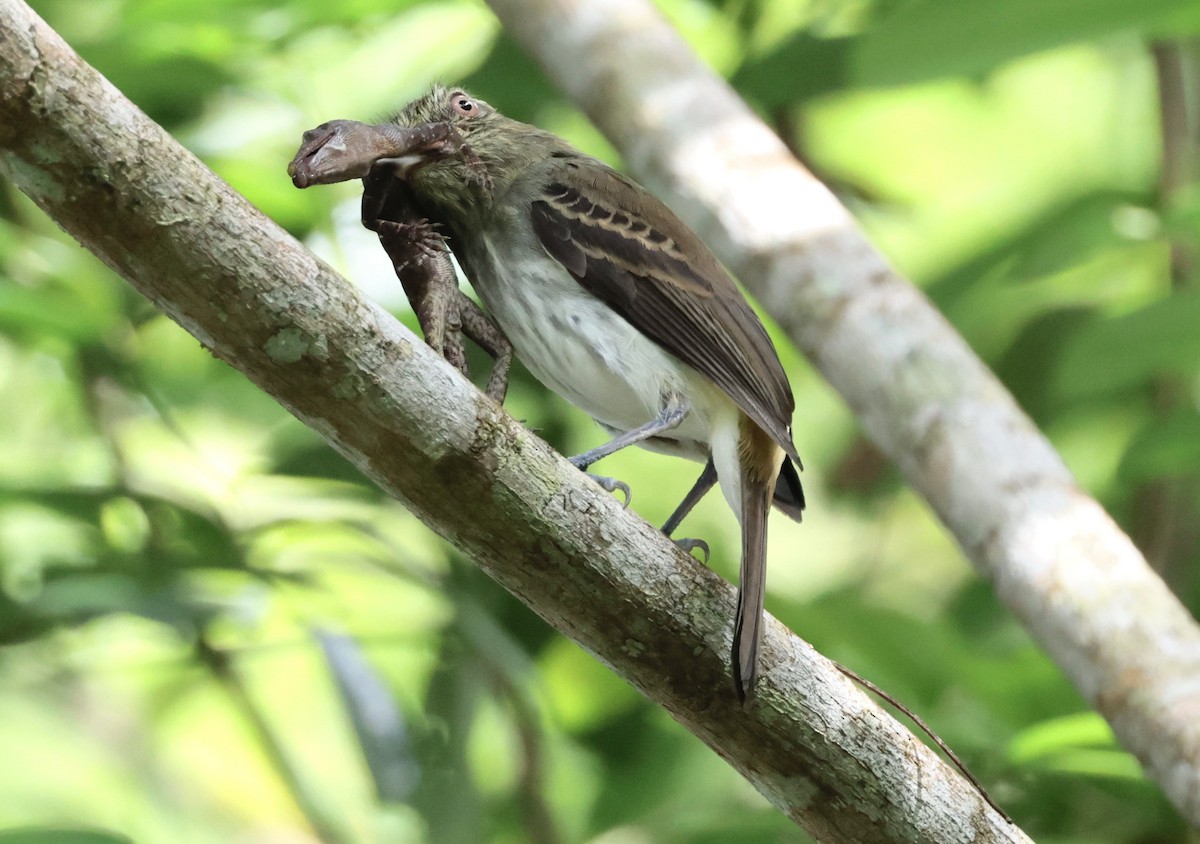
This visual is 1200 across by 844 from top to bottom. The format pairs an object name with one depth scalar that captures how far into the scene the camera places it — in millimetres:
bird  4926
